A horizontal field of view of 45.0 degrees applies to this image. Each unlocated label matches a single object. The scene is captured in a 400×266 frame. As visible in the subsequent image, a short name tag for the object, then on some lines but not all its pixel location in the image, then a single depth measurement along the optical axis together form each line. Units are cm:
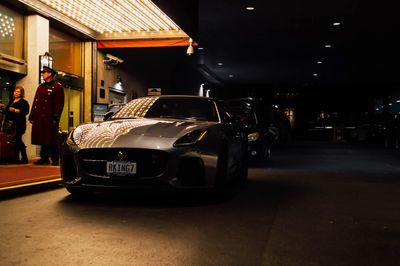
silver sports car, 549
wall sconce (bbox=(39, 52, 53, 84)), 1249
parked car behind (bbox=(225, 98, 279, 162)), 1230
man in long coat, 930
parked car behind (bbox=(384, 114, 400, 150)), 2476
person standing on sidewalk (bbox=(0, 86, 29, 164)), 982
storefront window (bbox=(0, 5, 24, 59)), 1150
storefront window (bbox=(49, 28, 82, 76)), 1414
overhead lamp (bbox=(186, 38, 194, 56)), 1461
